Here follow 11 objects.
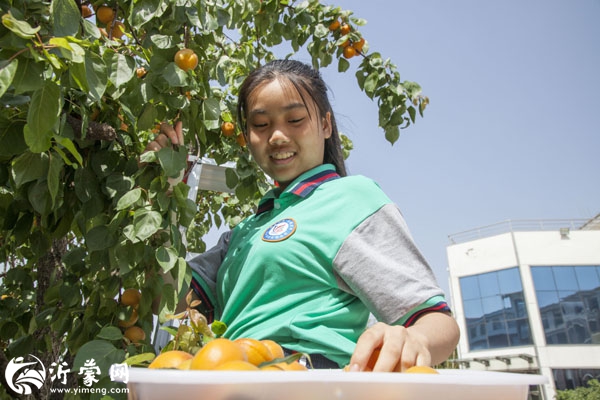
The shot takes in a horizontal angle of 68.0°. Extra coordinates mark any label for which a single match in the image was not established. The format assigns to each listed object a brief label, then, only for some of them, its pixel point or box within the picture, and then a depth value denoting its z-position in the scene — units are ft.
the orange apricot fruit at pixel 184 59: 2.91
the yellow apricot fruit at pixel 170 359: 1.34
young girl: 1.97
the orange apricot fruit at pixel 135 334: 2.87
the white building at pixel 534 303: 50.49
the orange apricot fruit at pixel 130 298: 3.01
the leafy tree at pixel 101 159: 1.98
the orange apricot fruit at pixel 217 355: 1.17
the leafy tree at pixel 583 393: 40.78
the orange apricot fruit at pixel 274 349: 1.54
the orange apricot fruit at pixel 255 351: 1.35
